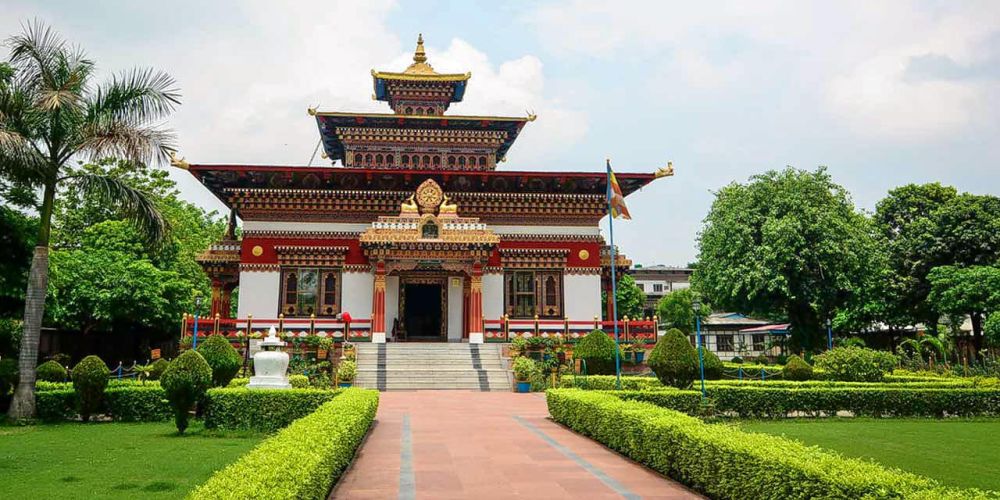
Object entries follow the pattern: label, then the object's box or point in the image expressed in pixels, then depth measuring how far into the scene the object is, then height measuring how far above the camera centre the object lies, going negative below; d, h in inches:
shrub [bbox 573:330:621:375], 852.0 -30.1
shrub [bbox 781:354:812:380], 878.4 -53.4
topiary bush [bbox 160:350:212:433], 515.2 -38.9
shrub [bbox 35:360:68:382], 718.5 -41.4
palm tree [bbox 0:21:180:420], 613.3 +181.8
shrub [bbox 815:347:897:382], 804.6 -43.5
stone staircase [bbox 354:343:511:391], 914.1 -51.6
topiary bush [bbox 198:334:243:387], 652.1 -25.5
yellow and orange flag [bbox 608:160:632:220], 771.4 +142.6
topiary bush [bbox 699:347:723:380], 792.9 -43.9
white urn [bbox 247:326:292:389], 601.0 -34.4
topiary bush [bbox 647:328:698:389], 635.5 -30.2
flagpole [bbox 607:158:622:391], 745.1 +115.1
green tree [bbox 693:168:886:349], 1359.5 +149.1
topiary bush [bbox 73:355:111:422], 600.7 -43.7
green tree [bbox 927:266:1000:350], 1247.5 +64.2
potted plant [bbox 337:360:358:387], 852.0 -53.8
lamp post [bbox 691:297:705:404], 586.6 +10.2
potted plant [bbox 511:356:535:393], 894.4 -58.0
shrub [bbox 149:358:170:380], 765.9 -40.5
